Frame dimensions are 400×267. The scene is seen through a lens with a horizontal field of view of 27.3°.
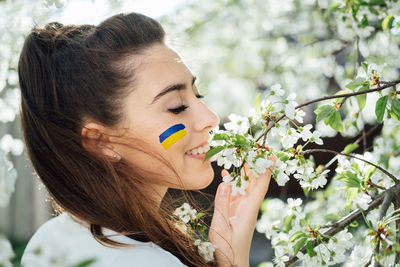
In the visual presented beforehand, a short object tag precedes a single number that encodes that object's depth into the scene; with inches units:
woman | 34.6
